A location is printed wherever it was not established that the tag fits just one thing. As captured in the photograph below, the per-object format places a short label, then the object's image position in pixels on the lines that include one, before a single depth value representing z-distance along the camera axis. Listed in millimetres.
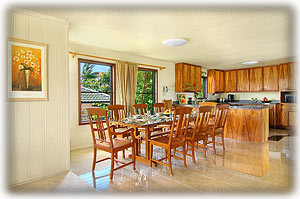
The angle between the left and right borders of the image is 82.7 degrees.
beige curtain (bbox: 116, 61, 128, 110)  4668
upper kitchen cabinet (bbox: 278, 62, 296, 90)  6094
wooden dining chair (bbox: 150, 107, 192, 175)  2553
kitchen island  4375
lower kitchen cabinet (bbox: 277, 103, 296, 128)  5898
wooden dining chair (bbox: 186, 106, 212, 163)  2964
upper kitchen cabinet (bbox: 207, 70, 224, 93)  7550
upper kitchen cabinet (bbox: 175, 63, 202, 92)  6176
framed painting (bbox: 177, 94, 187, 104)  6329
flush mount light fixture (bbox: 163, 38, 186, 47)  3545
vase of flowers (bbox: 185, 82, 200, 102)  6264
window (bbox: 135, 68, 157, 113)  5465
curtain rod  3873
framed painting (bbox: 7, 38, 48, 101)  2283
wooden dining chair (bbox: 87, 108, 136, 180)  2405
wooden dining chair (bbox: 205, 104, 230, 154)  3456
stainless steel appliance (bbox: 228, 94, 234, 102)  8008
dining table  2707
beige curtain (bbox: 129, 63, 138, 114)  4906
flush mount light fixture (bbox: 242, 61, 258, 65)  5866
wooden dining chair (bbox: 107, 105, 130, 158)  3510
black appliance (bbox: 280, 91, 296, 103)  6011
